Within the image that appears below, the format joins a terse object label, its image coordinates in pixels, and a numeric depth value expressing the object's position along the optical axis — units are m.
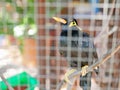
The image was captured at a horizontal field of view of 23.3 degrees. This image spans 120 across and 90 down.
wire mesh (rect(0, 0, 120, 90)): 1.26
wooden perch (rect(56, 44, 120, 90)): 0.94
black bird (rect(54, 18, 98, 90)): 1.18
